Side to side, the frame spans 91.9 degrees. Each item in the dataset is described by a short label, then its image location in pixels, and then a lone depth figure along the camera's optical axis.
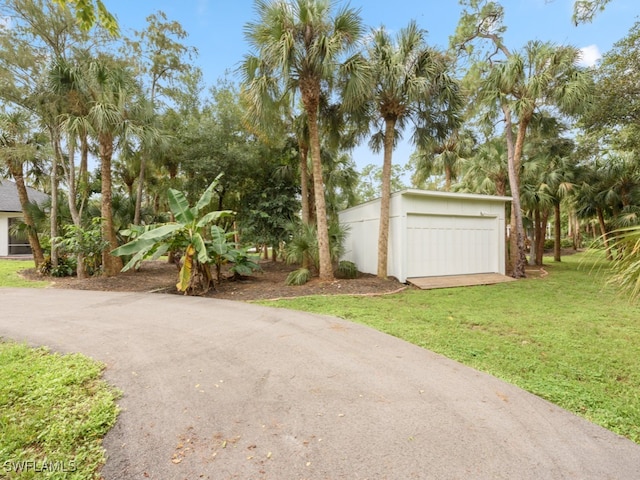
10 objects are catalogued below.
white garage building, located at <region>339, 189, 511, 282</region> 10.65
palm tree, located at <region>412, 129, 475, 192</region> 16.84
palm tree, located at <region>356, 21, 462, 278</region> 9.23
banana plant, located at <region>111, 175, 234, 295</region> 8.08
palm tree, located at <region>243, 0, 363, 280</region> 8.29
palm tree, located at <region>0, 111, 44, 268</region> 11.17
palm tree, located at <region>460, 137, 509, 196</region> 14.00
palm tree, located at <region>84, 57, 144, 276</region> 9.69
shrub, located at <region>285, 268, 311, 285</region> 9.72
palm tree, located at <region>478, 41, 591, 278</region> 10.10
